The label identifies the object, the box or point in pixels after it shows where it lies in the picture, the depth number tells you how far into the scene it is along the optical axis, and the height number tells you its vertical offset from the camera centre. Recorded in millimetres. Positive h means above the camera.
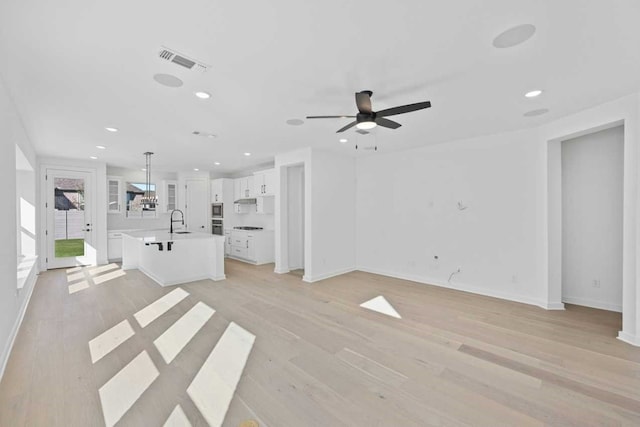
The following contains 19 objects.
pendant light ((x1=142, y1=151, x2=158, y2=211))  6281 +329
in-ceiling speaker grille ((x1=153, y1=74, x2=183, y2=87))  2596 +1284
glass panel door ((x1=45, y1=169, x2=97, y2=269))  6410 -84
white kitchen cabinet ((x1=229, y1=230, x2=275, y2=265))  7242 -870
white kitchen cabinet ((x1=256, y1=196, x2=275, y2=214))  7602 +256
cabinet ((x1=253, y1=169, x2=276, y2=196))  7180 +812
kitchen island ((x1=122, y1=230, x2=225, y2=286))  5172 -833
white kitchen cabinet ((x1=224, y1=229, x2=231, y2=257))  8328 -873
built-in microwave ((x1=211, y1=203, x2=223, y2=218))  8697 +120
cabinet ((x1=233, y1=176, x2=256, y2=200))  7871 +756
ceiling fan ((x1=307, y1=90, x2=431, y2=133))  2604 +972
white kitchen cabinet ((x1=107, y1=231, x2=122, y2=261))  7273 -800
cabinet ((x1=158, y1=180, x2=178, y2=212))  8336 +549
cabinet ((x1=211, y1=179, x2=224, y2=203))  8586 +734
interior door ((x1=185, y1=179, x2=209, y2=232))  8688 +285
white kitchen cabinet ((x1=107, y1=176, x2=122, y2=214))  7594 +571
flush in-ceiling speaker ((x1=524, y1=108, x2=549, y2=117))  3537 +1275
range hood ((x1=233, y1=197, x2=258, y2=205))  7949 +356
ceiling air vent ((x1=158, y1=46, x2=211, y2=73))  2217 +1283
